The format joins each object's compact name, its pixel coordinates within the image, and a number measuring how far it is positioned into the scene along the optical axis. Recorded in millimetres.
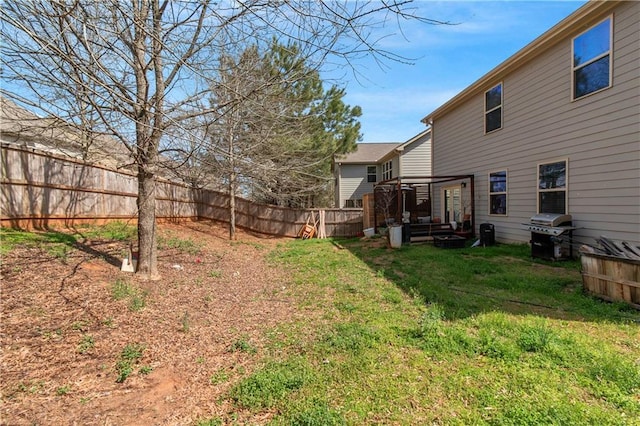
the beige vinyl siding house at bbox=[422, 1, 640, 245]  5660
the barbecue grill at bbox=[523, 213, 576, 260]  6668
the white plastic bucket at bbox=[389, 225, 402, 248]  10203
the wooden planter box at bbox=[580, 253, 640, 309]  3992
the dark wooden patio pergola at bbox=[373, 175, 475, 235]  10750
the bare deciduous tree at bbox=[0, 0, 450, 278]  2459
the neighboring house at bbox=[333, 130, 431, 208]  21109
